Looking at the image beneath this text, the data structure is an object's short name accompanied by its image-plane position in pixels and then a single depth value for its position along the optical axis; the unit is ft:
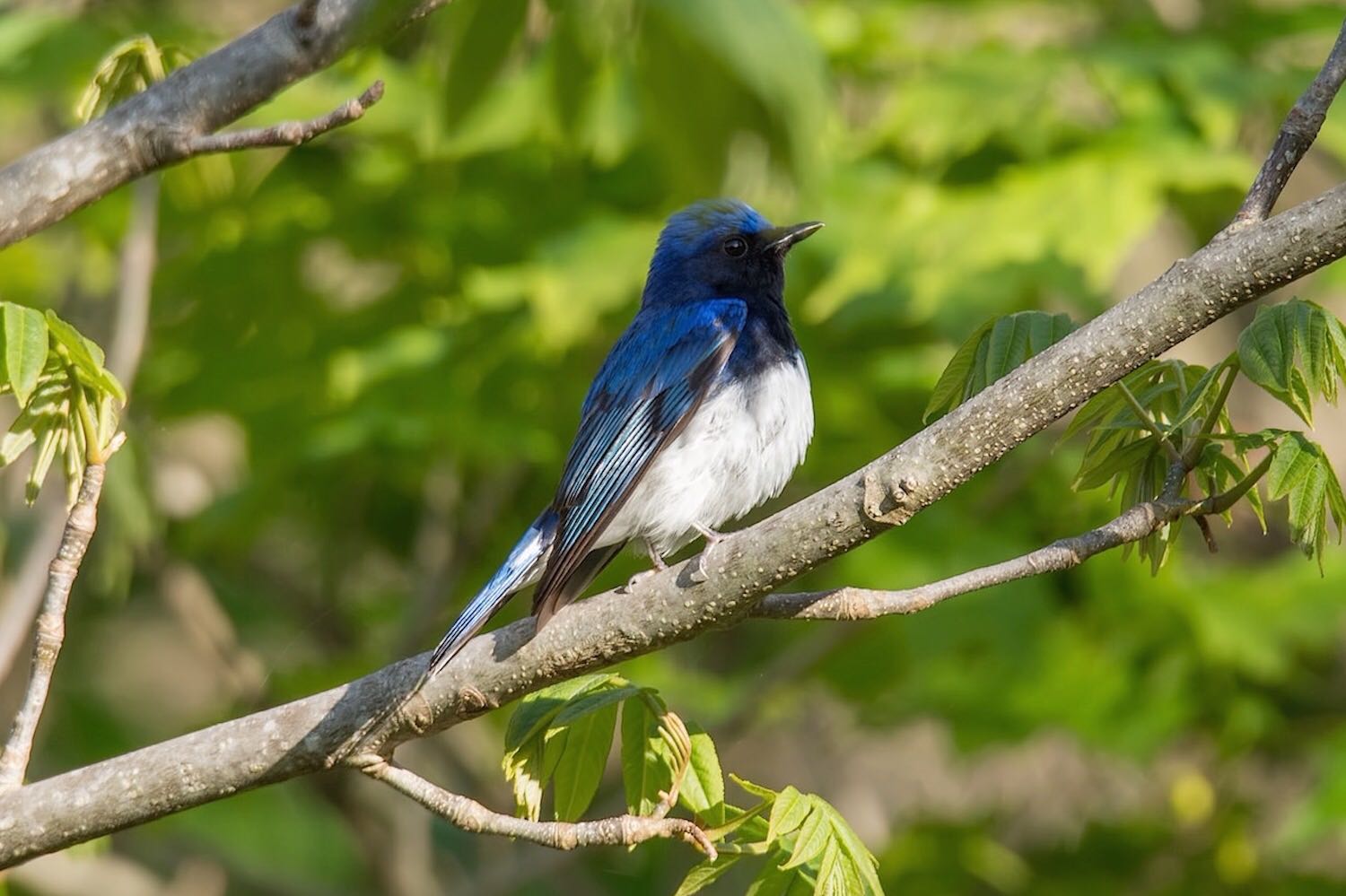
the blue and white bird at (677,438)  25.82
